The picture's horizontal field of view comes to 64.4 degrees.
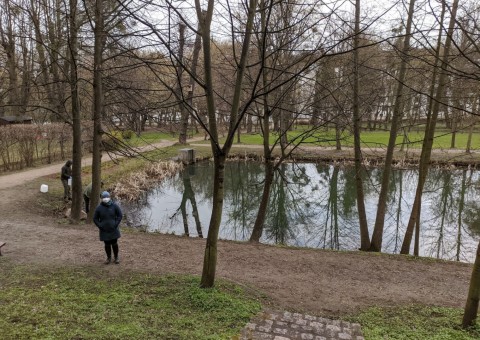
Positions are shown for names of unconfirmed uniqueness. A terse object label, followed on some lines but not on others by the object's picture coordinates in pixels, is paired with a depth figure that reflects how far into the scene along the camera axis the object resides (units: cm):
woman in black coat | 720
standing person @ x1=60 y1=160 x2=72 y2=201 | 1404
